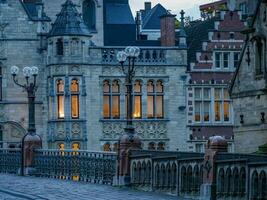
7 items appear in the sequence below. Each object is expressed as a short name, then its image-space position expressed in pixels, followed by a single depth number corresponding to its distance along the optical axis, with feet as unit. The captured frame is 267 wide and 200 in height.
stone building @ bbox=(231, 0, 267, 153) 168.14
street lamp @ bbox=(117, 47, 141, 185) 121.29
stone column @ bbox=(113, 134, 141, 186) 121.19
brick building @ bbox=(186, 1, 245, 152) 230.48
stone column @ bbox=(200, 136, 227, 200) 95.76
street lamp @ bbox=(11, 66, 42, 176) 155.68
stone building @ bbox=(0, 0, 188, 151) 224.94
